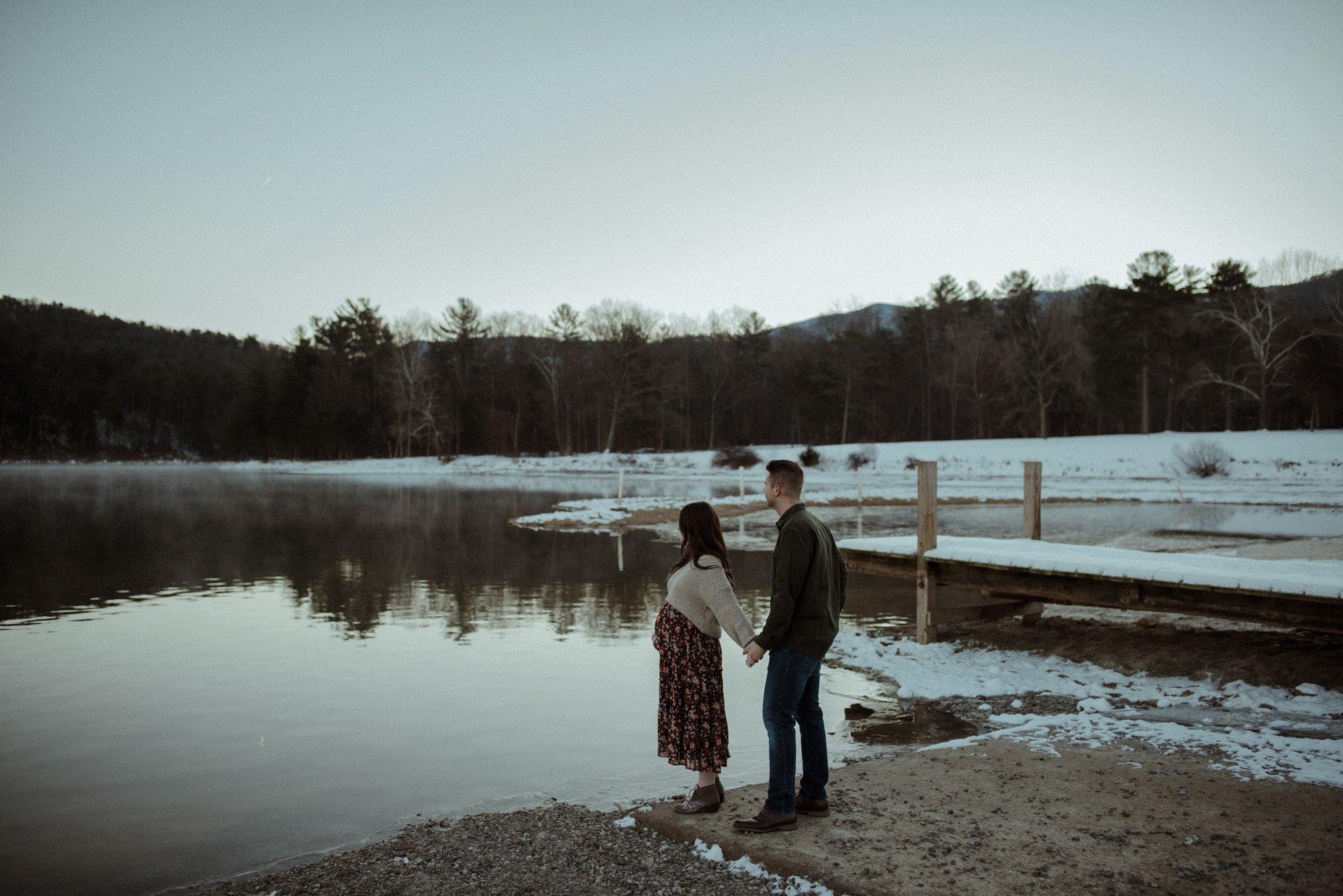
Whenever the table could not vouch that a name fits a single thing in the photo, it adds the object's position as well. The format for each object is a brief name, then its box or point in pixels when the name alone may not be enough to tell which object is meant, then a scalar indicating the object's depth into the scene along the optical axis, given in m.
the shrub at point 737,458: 55.34
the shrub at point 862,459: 52.09
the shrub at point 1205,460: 39.62
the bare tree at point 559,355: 72.44
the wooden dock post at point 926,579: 9.88
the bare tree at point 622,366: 69.81
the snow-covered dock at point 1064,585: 7.07
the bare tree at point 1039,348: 58.28
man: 4.33
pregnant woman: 4.64
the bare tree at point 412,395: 69.94
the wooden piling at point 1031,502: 11.39
